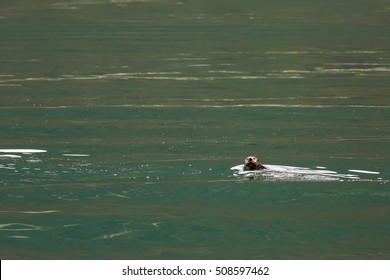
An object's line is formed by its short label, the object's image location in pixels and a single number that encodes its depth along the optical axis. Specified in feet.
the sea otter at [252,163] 78.38
